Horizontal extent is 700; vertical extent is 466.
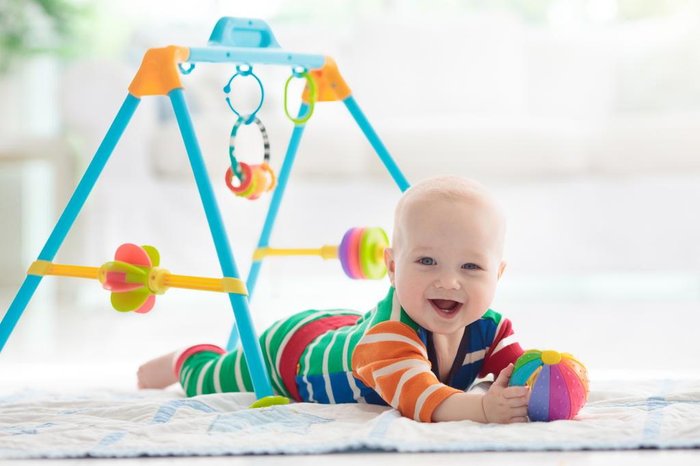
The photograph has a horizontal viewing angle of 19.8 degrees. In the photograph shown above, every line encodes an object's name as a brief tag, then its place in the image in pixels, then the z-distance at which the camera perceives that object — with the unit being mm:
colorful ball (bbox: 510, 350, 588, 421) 1934
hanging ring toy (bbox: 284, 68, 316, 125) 2303
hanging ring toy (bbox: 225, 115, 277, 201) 2253
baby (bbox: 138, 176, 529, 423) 1959
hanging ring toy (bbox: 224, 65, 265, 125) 2187
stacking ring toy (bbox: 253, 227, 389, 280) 2309
